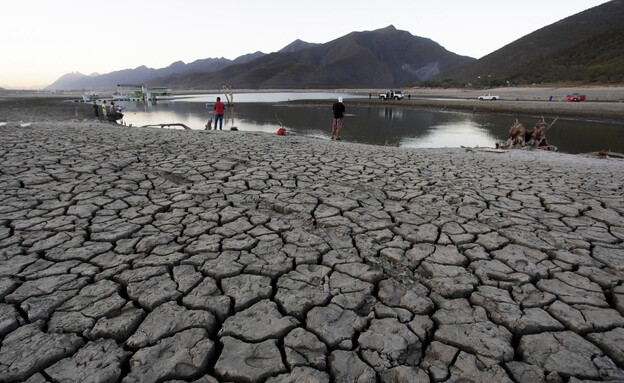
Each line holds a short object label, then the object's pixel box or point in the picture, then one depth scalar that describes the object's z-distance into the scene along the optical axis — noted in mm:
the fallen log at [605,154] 8472
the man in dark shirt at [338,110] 10625
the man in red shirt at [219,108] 11625
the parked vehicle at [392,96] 45766
